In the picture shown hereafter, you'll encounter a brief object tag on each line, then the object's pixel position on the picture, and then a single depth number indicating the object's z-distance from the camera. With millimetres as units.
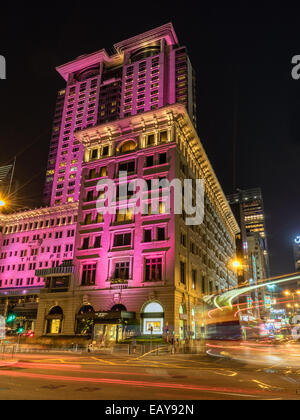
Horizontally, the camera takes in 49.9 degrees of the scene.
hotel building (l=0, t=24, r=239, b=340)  42219
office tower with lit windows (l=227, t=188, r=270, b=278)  135275
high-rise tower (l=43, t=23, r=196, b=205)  110312
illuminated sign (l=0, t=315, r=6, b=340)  54425
